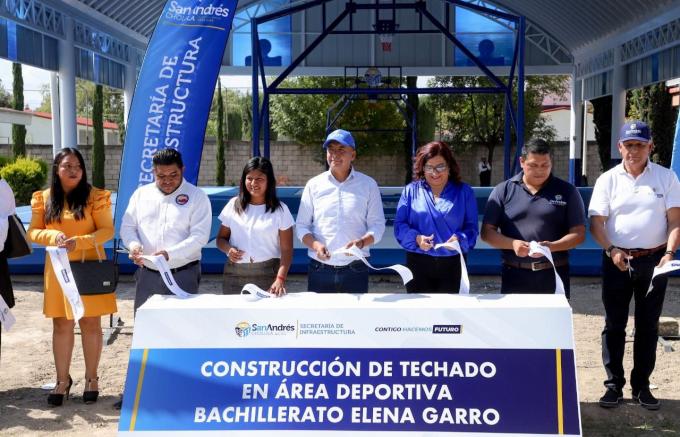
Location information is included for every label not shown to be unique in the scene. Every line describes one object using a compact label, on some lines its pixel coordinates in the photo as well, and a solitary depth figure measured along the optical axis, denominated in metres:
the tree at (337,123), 26.62
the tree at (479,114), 27.53
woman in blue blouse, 3.50
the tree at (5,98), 53.09
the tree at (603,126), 23.19
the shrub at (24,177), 16.52
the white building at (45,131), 48.34
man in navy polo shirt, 3.50
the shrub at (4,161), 18.23
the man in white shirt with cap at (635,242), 3.63
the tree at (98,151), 25.20
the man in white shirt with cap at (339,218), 3.62
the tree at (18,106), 24.42
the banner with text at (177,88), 5.14
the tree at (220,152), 26.12
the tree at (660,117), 21.19
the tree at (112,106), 49.22
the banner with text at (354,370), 2.70
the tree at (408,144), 25.70
